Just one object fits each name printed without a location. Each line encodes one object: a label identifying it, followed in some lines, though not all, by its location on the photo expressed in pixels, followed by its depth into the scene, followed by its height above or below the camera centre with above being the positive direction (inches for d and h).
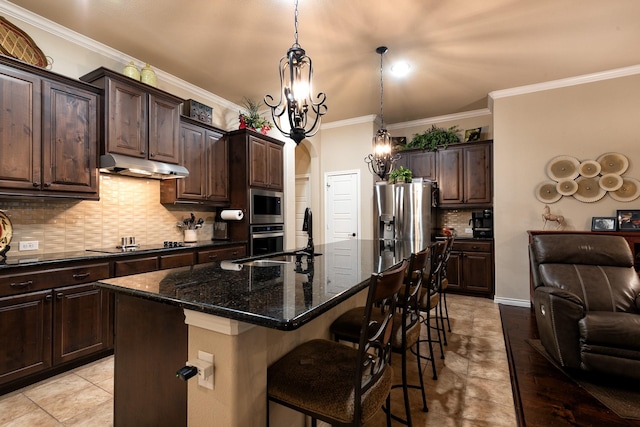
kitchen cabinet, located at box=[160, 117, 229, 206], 140.2 +24.7
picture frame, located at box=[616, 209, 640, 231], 140.4 -3.0
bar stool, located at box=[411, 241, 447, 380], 86.5 -22.4
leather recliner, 79.7 -27.3
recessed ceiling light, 139.1 +70.7
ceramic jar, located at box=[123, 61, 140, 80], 118.4 +58.6
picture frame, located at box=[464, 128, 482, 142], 194.9 +52.9
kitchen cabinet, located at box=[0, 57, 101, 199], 88.1 +27.2
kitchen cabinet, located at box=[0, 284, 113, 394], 81.3 -34.1
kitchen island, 40.5 -18.6
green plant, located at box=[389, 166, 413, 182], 195.2 +26.6
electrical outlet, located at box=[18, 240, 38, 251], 98.5 -9.6
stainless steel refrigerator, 189.3 +3.1
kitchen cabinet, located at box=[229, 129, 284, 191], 160.9 +32.3
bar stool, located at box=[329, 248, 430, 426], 61.5 -25.4
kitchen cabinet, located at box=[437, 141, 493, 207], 187.2 +25.8
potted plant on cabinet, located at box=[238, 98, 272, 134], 166.7 +54.7
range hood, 107.9 +19.4
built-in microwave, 161.8 +5.3
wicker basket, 94.2 +56.8
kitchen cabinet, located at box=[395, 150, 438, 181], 203.6 +36.9
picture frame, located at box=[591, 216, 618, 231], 144.3 -4.8
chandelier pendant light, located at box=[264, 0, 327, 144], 77.0 +33.2
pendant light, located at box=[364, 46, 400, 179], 142.6 +30.3
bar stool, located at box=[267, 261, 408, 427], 40.0 -24.9
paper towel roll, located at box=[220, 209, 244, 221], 155.7 +0.4
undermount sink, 76.7 -12.6
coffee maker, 187.5 -6.3
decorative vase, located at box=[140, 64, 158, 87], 123.5 +59.1
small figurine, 155.6 -1.8
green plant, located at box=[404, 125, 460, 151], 200.1 +52.3
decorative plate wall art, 144.7 +16.7
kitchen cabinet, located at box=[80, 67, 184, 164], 109.3 +40.0
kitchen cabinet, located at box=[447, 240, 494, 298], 178.1 -33.3
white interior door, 218.8 +7.3
